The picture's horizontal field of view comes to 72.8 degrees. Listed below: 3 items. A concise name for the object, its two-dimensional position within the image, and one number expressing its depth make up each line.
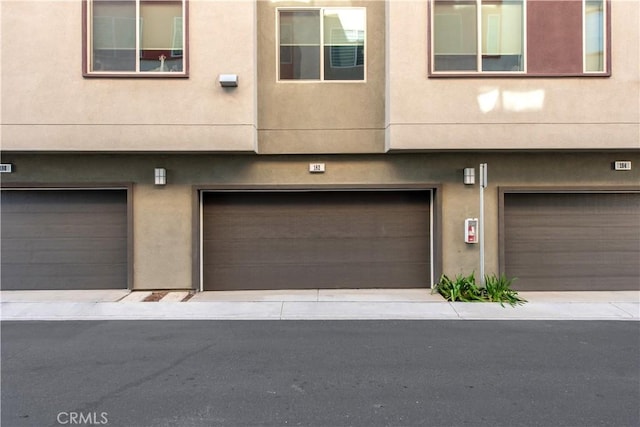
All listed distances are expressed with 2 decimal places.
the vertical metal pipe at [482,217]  8.21
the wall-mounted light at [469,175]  8.97
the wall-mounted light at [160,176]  8.89
